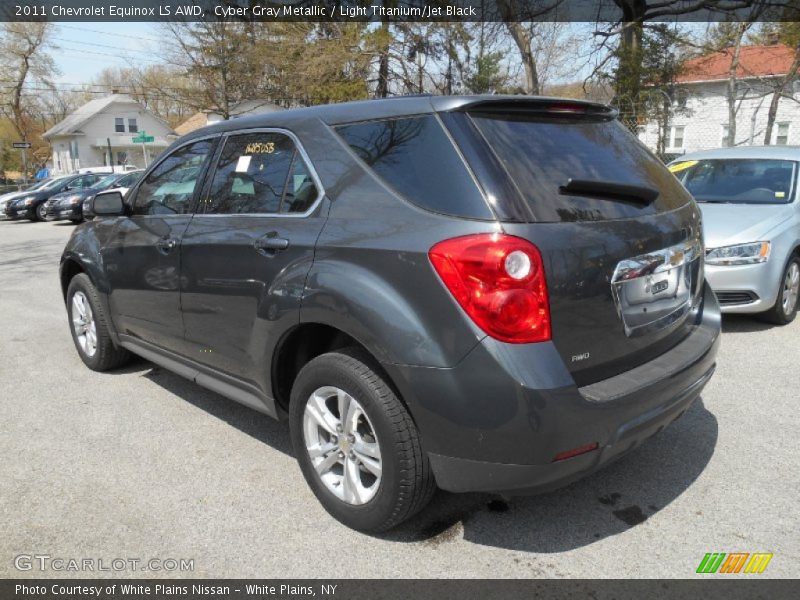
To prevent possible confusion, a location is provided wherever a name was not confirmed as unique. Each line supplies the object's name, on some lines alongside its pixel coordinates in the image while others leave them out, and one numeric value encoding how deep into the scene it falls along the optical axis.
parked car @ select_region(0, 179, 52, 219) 22.74
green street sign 27.71
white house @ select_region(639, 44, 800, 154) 17.70
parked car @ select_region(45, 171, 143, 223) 19.53
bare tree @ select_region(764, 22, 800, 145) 15.22
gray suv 2.31
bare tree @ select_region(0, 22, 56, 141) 49.88
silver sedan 5.52
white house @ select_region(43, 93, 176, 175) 56.06
